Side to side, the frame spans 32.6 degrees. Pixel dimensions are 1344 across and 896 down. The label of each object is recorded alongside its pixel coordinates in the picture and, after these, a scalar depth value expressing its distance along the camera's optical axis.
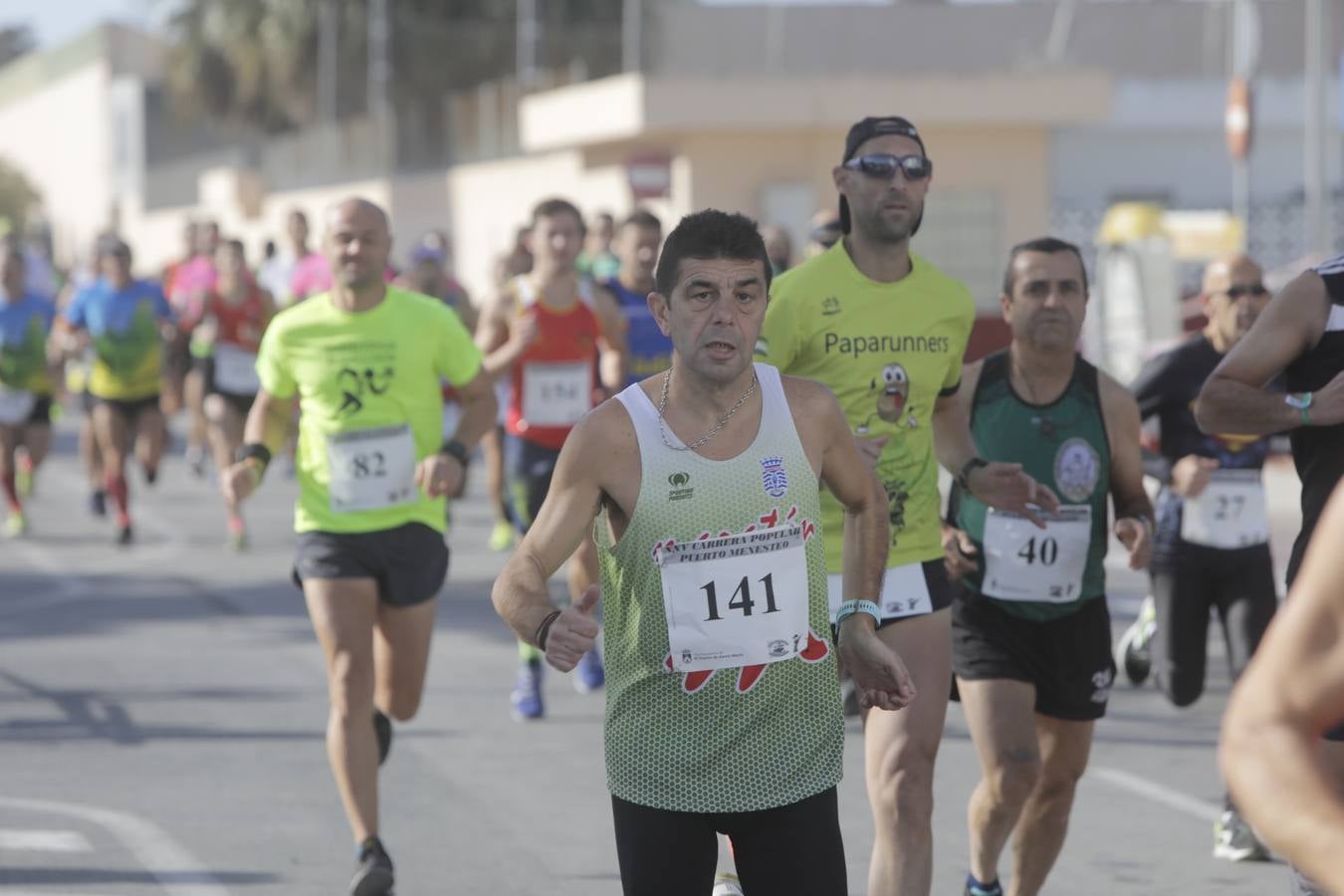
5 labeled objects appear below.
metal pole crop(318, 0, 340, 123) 50.44
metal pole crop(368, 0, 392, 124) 44.03
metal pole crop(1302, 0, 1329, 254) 20.80
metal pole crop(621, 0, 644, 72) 36.84
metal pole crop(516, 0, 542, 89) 40.77
